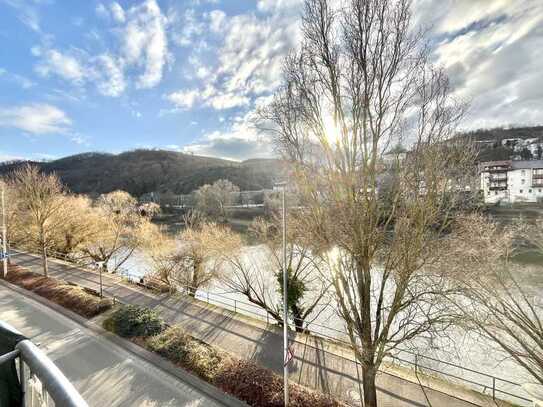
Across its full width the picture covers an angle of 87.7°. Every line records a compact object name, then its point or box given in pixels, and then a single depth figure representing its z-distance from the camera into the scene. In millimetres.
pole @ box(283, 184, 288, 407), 7822
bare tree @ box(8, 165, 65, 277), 19750
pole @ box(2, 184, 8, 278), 19333
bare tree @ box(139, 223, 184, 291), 19078
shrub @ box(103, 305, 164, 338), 11711
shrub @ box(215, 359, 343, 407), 8219
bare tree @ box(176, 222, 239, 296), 18266
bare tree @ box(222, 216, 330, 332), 14484
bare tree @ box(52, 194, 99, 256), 24656
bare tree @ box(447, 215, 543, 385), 7687
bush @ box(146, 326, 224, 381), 9586
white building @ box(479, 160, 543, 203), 48562
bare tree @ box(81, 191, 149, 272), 25453
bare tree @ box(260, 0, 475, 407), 5824
